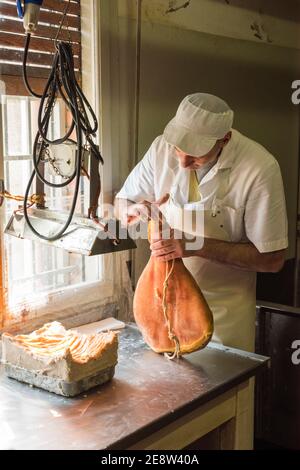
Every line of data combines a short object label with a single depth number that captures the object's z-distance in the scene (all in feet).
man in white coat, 5.89
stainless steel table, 4.33
